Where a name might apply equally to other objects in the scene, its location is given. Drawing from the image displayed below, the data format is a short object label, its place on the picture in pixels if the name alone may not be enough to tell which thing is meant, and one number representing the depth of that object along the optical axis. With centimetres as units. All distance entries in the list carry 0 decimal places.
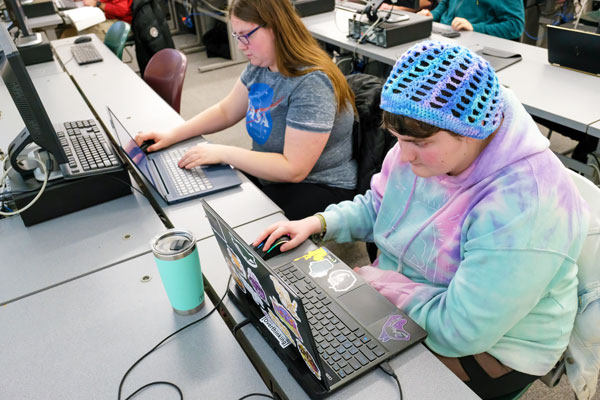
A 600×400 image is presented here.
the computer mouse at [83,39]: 307
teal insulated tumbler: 87
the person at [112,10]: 400
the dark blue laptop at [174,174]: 136
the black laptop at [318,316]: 73
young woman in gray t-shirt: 143
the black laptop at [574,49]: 199
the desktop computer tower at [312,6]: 326
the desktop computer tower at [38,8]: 345
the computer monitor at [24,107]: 110
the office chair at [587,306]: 89
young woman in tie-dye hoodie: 77
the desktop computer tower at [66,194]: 127
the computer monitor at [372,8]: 256
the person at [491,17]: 274
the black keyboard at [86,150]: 133
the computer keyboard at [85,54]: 267
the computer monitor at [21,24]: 269
